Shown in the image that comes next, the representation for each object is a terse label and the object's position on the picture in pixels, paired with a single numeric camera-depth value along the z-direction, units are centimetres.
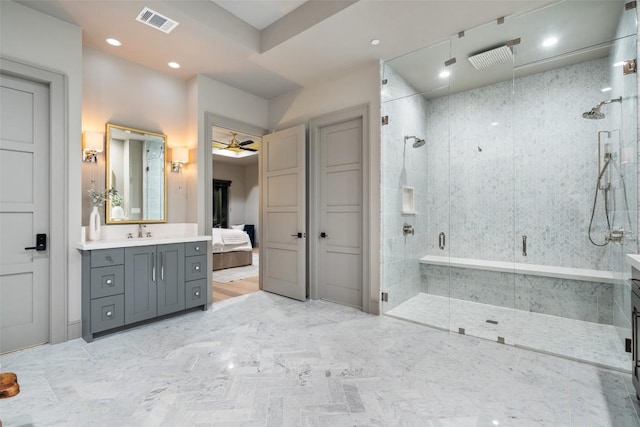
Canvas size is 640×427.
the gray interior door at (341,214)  372
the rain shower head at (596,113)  261
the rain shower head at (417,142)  374
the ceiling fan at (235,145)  661
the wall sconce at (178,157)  378
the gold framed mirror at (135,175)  330
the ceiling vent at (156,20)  267
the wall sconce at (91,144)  304
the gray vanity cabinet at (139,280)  275
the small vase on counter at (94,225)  306
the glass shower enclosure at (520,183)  250
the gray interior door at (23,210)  250
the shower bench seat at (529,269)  277
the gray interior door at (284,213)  404
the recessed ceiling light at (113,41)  304
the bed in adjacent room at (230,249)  604
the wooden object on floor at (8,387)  98
